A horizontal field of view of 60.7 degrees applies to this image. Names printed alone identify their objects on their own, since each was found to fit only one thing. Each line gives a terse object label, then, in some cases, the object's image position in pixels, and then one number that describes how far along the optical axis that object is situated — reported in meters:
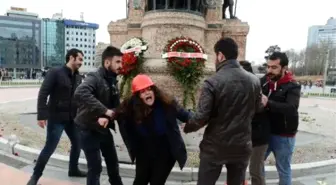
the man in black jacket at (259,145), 3.28
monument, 7.96
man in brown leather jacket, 2.54
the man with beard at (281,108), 3.20
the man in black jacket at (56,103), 3.89
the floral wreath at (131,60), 7.80
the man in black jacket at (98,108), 3.09
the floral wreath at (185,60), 7.42
